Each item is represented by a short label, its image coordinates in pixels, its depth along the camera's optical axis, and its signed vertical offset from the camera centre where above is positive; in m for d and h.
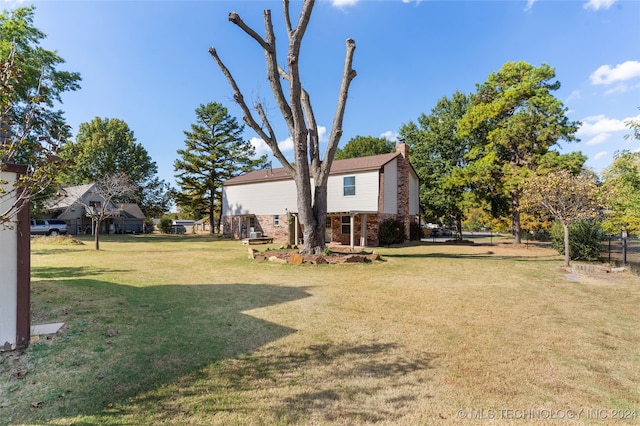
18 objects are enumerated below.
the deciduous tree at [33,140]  3.00 +0.85
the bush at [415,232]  26.95 -0.94
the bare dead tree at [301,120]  13.26 +4.55
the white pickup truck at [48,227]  31.27 -0.46
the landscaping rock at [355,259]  13.46 -1.60
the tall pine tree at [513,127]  21.42 +6.68
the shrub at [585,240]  14.47 -0.89
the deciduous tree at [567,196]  12.62 +0.97
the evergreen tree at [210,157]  37.09 +7.76
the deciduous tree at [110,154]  41.34 +9.22
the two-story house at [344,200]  22.28 +1.72
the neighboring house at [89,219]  37.12 +0.70
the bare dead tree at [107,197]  19.13 +2.54
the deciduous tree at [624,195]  9.71 +0.89
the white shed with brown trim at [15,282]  4.40 -0.84
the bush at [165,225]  43.22 -0.43
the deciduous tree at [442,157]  27.62 +5.82
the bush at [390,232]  22.56 -0.80
